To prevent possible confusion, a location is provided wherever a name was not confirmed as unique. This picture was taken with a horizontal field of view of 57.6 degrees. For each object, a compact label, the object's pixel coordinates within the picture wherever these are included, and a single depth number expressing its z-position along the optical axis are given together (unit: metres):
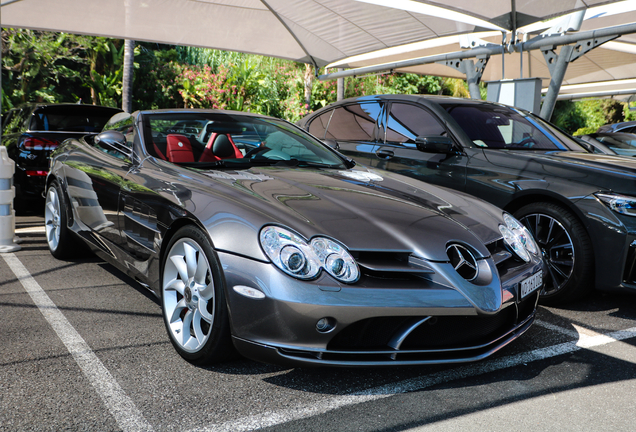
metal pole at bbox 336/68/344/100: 17.52
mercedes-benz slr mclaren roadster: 2.33
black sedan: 3.68
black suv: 6.59
